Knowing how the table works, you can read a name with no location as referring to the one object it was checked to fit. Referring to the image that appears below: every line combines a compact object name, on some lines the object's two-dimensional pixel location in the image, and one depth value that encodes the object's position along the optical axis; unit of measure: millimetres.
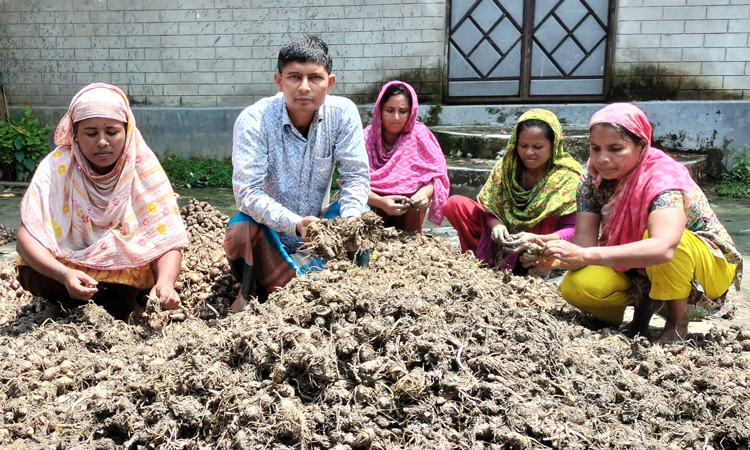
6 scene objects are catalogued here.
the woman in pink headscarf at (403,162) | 4469
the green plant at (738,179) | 7125
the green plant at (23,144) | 8203
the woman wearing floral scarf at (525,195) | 3939
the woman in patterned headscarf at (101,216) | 3074
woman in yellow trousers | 2861
